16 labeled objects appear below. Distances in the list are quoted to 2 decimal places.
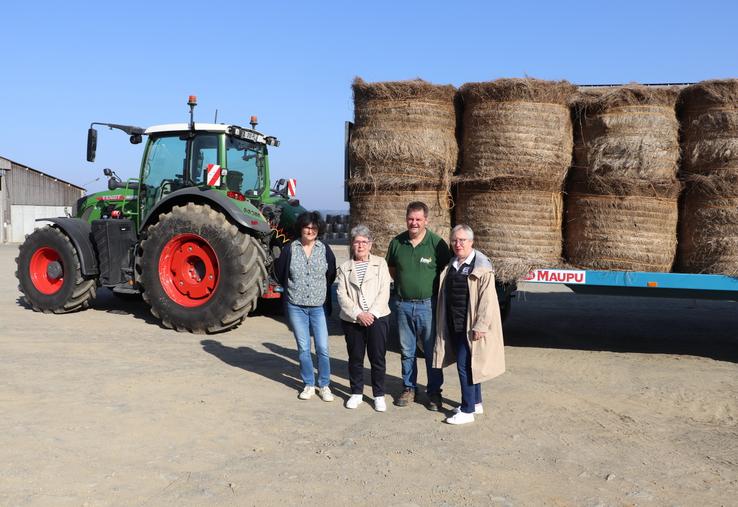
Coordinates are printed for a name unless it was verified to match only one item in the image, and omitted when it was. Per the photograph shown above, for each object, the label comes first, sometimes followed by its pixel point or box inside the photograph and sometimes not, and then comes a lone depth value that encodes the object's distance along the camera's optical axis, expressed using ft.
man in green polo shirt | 14.84
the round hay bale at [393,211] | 19.51
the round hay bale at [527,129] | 18.42
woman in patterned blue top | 15.35
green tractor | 22.43
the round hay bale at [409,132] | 19.33
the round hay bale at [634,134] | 17.89
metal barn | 81.30
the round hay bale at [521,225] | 18.47
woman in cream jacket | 14.74
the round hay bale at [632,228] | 17.98
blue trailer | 17.37
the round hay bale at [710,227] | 17.39
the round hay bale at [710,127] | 17.39
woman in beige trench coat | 13.69
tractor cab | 24.54
